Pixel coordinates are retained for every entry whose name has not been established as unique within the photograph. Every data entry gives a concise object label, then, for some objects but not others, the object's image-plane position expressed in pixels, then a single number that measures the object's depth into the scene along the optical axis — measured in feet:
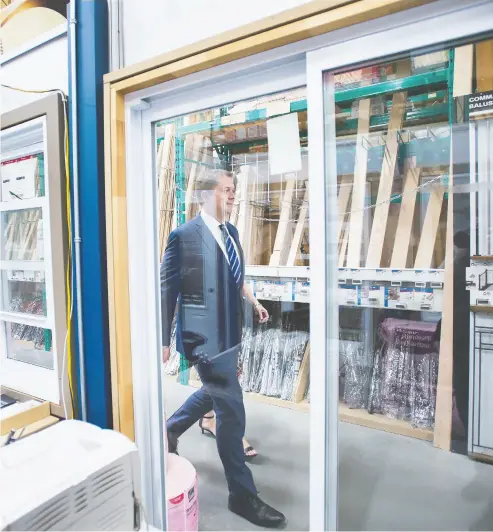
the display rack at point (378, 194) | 6.22
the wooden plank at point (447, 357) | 6.37
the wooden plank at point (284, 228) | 7.07
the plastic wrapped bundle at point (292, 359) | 7.93
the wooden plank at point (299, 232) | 6.89
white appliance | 3.65
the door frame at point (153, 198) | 3.66
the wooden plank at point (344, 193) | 6.55
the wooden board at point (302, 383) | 7.73
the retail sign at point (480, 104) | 5.41
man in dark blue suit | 6.10
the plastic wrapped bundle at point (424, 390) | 7.03
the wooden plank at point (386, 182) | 6.70
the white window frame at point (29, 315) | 6.03
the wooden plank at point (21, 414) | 5.54
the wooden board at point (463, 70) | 4.57
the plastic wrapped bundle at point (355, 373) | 7.50
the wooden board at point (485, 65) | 5.08
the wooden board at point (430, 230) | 6.49
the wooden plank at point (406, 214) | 6.64
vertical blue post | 5.29
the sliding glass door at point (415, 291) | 5.80
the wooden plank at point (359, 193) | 6.57
